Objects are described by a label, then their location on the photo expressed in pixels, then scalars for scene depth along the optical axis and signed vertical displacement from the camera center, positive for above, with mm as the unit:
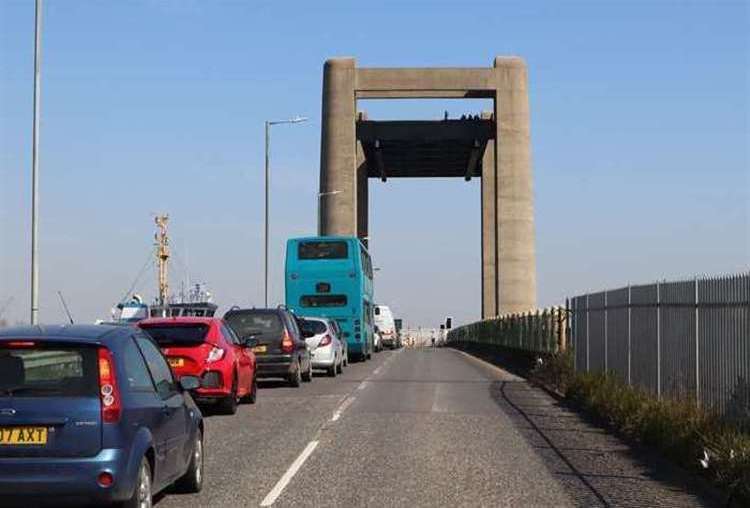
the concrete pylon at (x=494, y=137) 76812 +10840
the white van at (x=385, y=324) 83500 -943
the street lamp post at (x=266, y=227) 50750 +3463
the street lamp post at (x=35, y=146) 25062 +3389
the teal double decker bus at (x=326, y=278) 42625 +1124
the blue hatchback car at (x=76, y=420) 8234 -760
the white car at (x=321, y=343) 31641 -851
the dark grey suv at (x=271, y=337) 26109 -586
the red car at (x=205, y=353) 19172 -687
